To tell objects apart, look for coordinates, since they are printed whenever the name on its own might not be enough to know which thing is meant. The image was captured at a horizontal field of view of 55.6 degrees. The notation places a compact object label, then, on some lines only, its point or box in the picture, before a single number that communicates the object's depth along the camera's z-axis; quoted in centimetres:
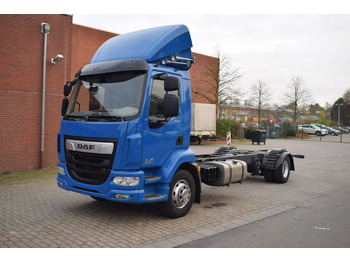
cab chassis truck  539
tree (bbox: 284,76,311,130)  4831
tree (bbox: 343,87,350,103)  8419
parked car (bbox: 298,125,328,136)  4898
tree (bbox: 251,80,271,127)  4762
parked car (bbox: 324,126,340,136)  5615
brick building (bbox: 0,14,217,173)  1100
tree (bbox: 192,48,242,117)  3341
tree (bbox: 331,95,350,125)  8184
